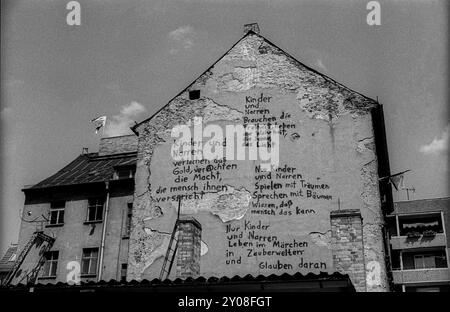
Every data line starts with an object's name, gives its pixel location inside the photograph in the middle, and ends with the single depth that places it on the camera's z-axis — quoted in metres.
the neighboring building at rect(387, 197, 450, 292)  41.94
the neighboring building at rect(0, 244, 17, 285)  28.78
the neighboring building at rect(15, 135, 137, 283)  23.33
